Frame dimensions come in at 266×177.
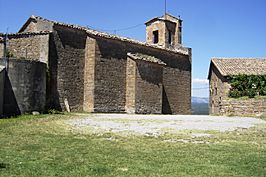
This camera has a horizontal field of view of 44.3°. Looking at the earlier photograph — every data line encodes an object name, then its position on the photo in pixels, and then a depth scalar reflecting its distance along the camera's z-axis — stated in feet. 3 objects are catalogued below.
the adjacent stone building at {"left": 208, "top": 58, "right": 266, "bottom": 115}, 88.63
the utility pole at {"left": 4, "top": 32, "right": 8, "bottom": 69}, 73.57
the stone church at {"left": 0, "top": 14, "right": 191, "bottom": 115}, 59.02
